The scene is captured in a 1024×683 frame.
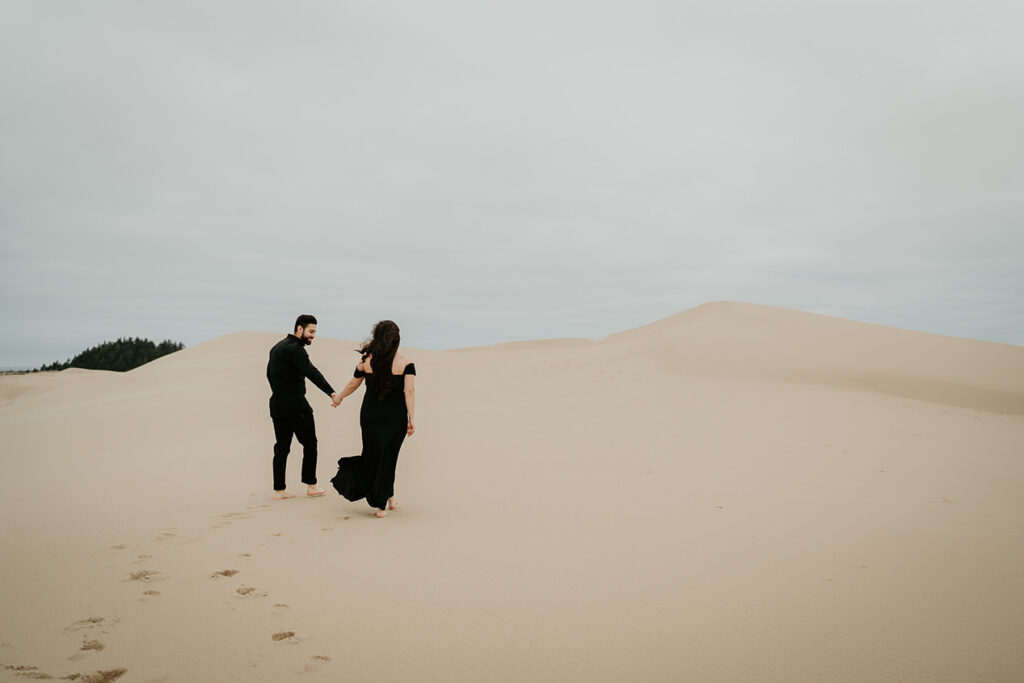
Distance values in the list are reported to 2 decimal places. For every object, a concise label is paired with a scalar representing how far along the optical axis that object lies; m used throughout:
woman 5.79
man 6.38
